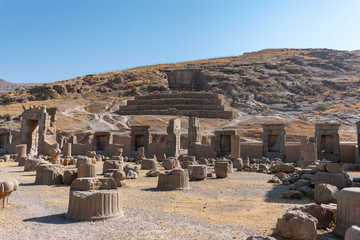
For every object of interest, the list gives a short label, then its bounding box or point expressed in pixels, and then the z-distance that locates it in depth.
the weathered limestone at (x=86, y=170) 11.17
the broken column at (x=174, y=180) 10.23
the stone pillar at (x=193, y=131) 25.88
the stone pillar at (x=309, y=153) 16.24
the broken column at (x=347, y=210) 4.95
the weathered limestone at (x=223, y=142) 23.91
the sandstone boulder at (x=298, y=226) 4.84
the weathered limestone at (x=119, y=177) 10.59
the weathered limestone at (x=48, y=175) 11.12
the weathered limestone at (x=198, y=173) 12.66
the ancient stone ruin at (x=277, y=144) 22.28
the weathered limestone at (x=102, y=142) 27.50
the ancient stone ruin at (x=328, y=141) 20.73
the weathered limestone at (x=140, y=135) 26.77
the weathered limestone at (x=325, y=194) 7.41
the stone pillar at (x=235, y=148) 19.69
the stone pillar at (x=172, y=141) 24.56
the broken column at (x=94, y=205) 6.16
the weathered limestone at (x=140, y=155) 22.59
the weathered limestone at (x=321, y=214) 5.71
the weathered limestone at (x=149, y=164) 16.98
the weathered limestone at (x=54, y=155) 17.64
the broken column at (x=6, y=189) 6.66
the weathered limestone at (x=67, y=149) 24.01
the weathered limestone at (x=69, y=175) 11.16
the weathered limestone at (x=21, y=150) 21.78
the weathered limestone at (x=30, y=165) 15.78
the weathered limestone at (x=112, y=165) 13.65
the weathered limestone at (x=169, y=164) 16.42
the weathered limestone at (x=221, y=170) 13.65
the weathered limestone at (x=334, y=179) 9.20
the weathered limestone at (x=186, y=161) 17.10
